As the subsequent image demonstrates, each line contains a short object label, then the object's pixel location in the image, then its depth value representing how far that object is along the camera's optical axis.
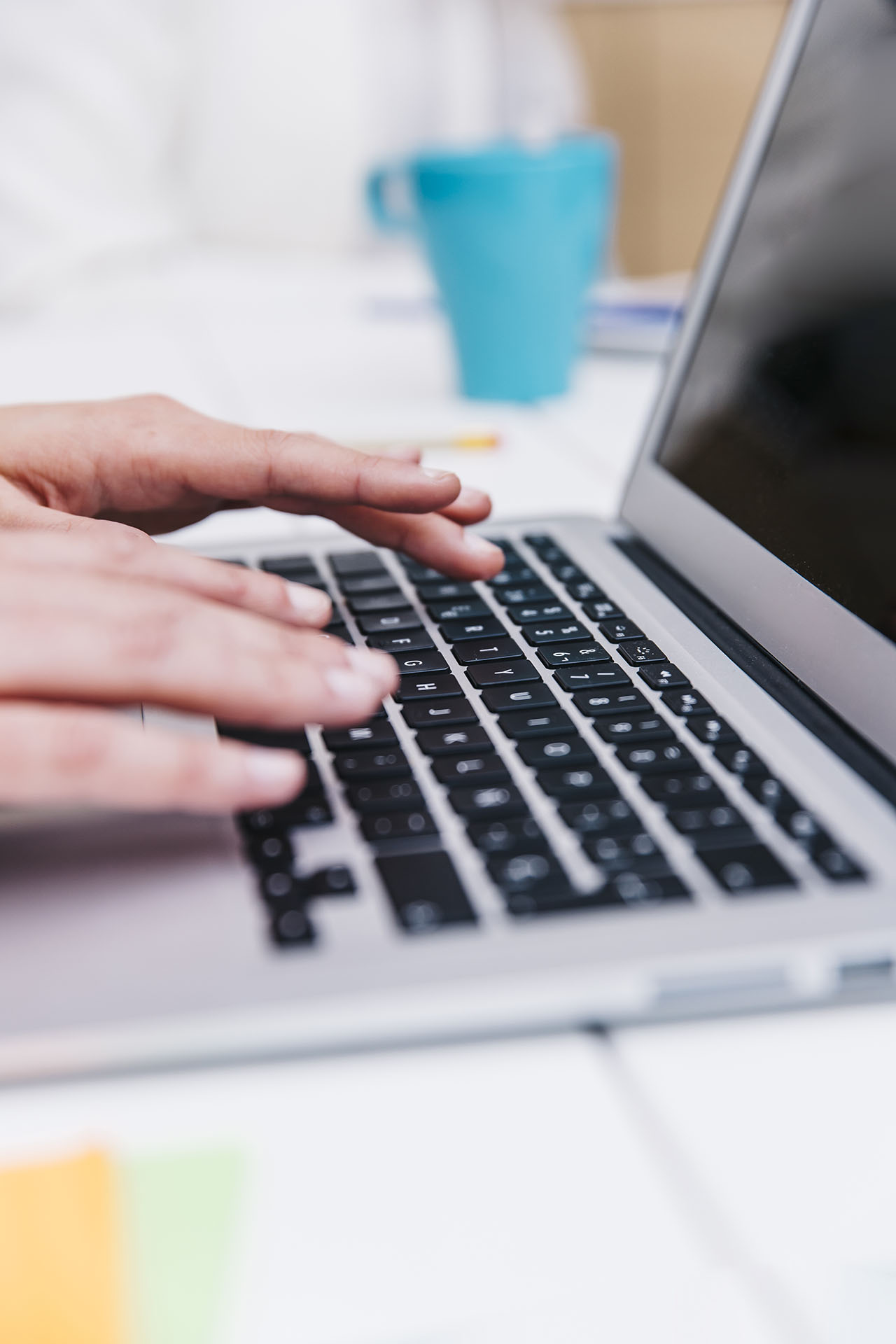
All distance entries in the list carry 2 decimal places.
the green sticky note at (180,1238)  0.21
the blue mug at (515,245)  0.78
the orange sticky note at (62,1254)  0.21
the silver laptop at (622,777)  0.25
